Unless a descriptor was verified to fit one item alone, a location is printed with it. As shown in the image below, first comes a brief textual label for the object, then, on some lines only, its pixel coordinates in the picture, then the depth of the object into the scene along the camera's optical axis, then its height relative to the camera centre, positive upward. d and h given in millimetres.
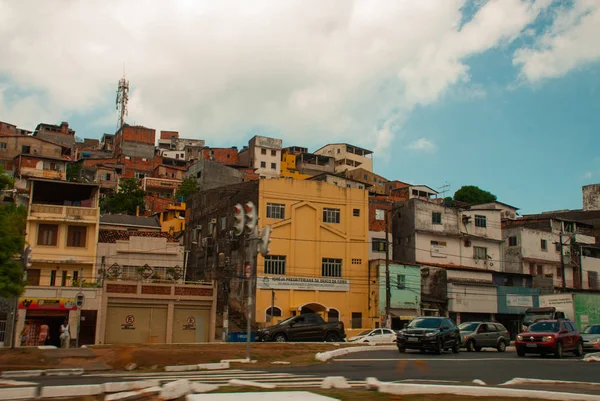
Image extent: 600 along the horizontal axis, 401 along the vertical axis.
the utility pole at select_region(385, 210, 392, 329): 46650 +1266
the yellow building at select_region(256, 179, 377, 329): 48812 +5306
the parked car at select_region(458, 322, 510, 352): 27859 -722
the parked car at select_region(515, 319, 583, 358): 24047 -700
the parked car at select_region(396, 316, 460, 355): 24156 -652
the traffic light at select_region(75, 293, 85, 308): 33662 +713
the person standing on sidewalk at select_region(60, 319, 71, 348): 32719 -1405
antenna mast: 112606 +40299
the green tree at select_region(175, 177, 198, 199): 80000 +16677
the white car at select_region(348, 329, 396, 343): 36662 -1098
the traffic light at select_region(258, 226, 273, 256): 19328 +2369
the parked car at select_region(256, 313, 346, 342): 32312 -709
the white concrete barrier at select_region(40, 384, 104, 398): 9852 -1267
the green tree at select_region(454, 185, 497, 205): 99500 +20562
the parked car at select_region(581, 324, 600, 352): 28812 -751
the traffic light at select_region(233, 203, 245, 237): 19266 +3037
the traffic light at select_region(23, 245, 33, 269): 23730 +2132
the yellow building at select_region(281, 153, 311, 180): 100119 +25476
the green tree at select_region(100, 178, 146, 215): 78312 +14573
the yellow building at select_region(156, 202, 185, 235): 69350 +11194
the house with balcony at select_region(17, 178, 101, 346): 41562 +3555
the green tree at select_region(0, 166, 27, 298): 22672 +2151
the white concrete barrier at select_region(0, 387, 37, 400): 9578 -1285
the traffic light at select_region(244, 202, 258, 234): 18891 +3025
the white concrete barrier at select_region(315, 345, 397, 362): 21031 -1313
